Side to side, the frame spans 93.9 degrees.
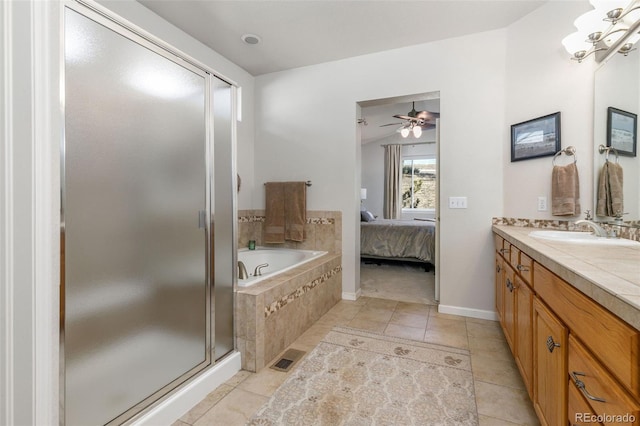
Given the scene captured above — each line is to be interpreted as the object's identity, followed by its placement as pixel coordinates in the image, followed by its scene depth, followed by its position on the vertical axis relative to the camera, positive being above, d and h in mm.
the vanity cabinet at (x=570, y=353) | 678 -441
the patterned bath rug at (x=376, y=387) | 1496 -1033
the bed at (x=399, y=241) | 4422 -496
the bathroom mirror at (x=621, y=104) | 1600 +638
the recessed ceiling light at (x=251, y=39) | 2812 +1632
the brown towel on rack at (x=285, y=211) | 3438 -20
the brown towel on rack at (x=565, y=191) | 2227 +139
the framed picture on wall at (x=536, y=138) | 2379 +593
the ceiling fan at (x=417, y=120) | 4606 +1418
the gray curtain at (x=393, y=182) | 7402 +673
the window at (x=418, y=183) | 7406 +654
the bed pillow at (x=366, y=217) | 5312 -141
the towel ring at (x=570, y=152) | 2289 +444
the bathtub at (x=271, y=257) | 3301 -540
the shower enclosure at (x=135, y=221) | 1106 -52
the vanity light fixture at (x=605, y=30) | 1644 +1101
